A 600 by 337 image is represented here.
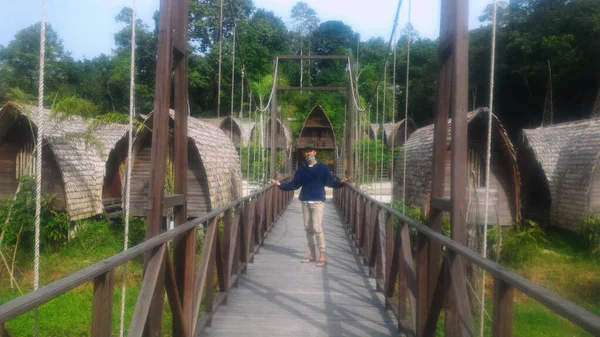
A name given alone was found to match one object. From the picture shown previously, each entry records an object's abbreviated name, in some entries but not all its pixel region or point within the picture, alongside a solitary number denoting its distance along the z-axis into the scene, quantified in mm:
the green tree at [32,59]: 25094
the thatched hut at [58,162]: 8227
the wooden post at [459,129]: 2484
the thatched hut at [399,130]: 24305
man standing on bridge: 4781
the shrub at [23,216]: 7285
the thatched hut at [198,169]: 8648
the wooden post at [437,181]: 2646
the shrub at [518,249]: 7754
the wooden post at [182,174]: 2686
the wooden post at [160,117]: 2547
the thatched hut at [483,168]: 9414
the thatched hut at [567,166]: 9453
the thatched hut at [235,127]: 19997
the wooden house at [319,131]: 23406
